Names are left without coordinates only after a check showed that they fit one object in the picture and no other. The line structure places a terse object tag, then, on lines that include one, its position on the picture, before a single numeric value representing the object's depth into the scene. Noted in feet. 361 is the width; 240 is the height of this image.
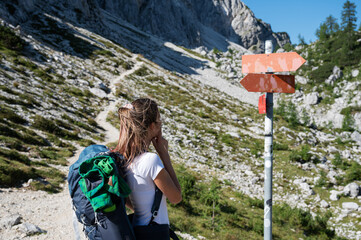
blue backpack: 8.02
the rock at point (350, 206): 50.16
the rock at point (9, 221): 21.55
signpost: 13.64
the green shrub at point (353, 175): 65.20
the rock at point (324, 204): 52.65
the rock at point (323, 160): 77.36
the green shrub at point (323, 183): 61.48
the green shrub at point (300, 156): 75.56
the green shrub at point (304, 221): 42.55
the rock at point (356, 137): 117.12
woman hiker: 8.73
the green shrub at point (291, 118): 124.02
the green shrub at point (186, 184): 41.88
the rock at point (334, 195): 55.47
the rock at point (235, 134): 95.91
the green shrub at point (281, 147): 87.25
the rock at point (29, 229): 21.41
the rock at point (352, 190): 54.95
